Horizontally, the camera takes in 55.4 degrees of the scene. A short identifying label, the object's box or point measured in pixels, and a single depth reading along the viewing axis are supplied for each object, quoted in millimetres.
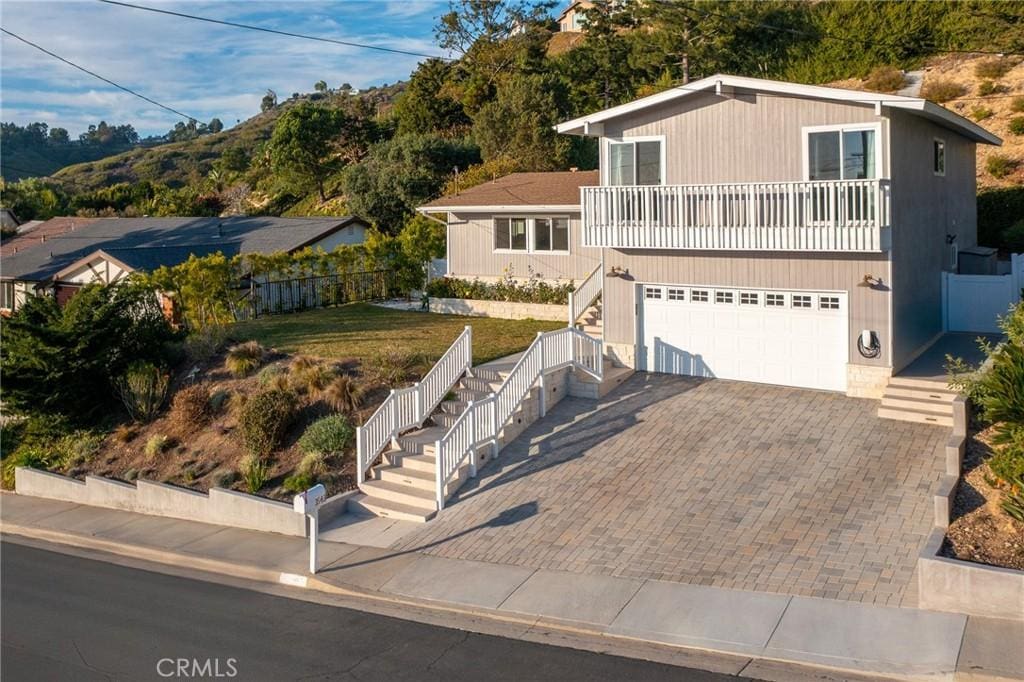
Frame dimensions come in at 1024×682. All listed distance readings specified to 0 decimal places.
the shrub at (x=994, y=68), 46375
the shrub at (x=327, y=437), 18141
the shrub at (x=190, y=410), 20562
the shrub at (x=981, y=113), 42625
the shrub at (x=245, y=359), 21953
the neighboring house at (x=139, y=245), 33594
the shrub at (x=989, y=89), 45188
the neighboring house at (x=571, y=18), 112438
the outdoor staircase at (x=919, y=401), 17297
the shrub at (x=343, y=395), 19453
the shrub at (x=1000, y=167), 35531
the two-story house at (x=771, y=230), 18547
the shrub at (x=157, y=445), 20062
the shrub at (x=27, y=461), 21219
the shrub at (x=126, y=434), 21016
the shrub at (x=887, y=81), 49094
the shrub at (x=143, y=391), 21531
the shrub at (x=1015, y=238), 29562
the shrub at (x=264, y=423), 18688
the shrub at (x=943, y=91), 46031
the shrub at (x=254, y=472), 17562
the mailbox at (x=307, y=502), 13961
